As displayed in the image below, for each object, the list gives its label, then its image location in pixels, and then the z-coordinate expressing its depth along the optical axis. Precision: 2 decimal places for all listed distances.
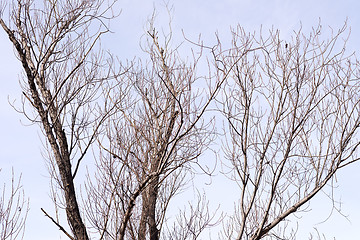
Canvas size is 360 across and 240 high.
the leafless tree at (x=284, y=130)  11.42
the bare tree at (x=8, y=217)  15.36
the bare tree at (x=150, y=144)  10.97
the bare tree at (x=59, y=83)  11.80
